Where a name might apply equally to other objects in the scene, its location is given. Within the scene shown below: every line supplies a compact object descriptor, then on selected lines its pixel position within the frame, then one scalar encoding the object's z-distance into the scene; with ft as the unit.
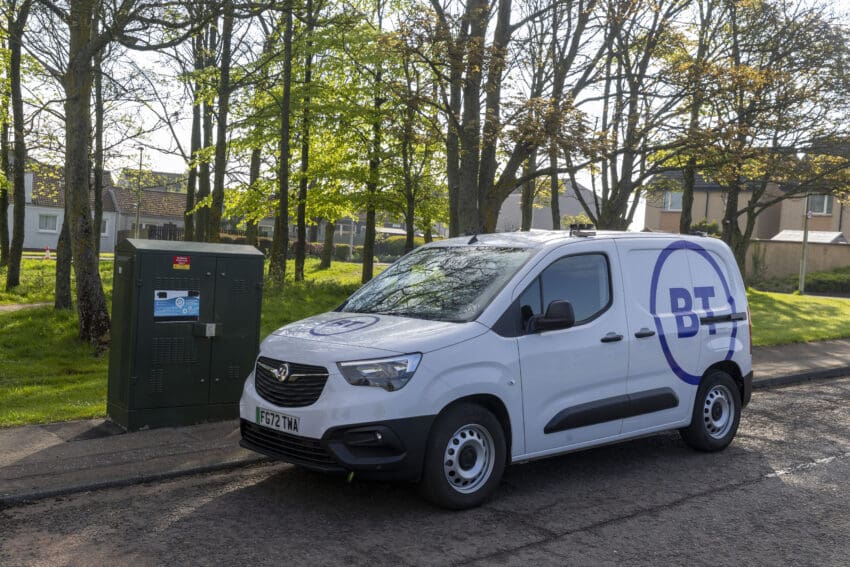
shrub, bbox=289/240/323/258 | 168.59
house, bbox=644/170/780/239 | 197.22
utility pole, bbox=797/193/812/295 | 117.91
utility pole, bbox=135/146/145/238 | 94.89
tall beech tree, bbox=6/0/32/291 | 71.41
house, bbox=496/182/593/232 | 268.56
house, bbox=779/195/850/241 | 197.84
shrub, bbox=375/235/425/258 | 186.43
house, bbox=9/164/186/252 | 191.83
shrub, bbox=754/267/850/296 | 134.72
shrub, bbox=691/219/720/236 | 168.04
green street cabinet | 25.34
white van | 18.29
